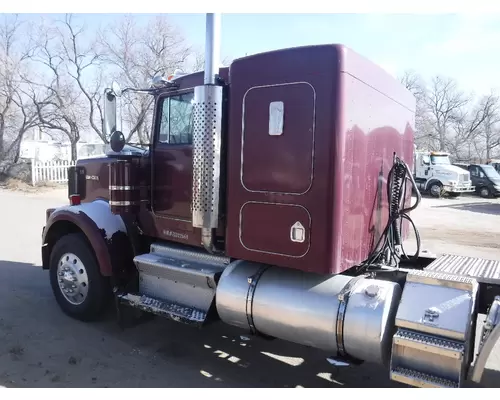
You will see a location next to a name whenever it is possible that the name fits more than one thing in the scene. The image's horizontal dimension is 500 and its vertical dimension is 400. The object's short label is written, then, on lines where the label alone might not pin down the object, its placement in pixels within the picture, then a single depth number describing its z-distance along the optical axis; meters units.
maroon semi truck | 3.13
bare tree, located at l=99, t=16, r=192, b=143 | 21.64
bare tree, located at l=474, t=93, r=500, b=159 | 56.66
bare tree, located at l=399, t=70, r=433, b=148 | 47.16
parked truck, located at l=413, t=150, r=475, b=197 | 22.19
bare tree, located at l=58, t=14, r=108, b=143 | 28.80
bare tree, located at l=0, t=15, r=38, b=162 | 27.61
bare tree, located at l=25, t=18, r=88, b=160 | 28.33
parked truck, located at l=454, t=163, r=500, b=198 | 23.72
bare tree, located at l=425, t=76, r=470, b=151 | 57.47
